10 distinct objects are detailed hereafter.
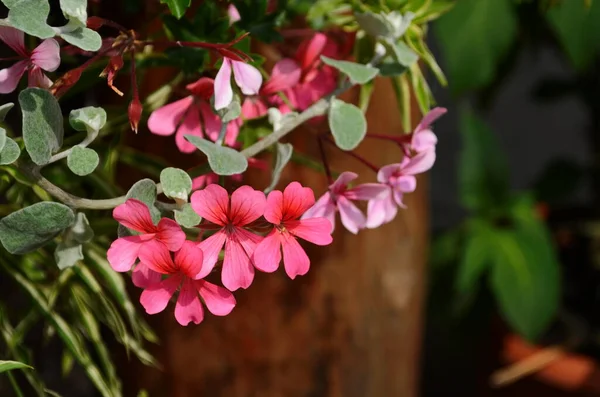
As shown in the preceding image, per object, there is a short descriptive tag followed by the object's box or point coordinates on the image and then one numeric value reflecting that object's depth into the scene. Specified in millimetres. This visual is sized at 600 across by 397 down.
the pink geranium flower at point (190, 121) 960
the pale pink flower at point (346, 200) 944
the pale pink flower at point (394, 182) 959
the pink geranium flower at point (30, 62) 888
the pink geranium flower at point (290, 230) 884
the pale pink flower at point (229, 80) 902
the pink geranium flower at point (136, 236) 875
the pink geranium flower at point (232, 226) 879
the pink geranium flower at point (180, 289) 880
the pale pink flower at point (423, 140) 965
